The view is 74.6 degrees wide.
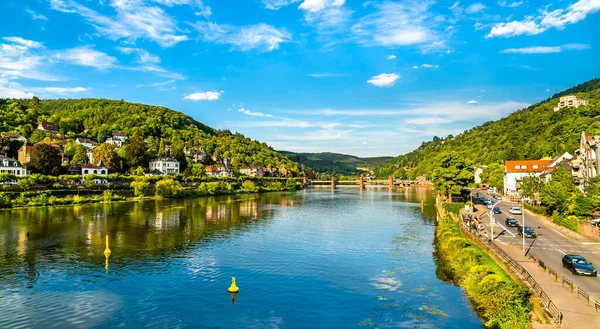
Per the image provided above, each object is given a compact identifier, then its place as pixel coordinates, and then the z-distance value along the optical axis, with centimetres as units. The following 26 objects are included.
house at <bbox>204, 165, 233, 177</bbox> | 18701
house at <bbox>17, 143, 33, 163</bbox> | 12551
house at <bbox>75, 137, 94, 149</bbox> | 16700
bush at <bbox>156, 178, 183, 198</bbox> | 11525
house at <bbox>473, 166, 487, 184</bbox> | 16475
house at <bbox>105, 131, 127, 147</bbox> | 18684
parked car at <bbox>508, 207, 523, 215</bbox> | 6141
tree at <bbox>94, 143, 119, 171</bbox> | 13550
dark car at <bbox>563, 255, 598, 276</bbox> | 2725
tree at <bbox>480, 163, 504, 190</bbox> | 11869
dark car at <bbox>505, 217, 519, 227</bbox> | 5114
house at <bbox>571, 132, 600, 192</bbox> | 6357
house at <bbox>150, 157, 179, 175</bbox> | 16012
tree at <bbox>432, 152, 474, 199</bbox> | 8144
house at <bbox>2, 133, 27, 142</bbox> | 13941
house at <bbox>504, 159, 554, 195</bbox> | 10721
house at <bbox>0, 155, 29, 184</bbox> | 10122
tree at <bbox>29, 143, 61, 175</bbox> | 10800
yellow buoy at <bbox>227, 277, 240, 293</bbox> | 3133
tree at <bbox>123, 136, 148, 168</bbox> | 14612
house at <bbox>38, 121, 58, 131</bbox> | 17268
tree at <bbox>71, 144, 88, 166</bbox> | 13775
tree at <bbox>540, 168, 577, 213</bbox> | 5344
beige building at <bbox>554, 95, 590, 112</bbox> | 19362
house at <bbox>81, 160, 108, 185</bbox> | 12262
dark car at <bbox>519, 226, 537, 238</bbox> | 4262
